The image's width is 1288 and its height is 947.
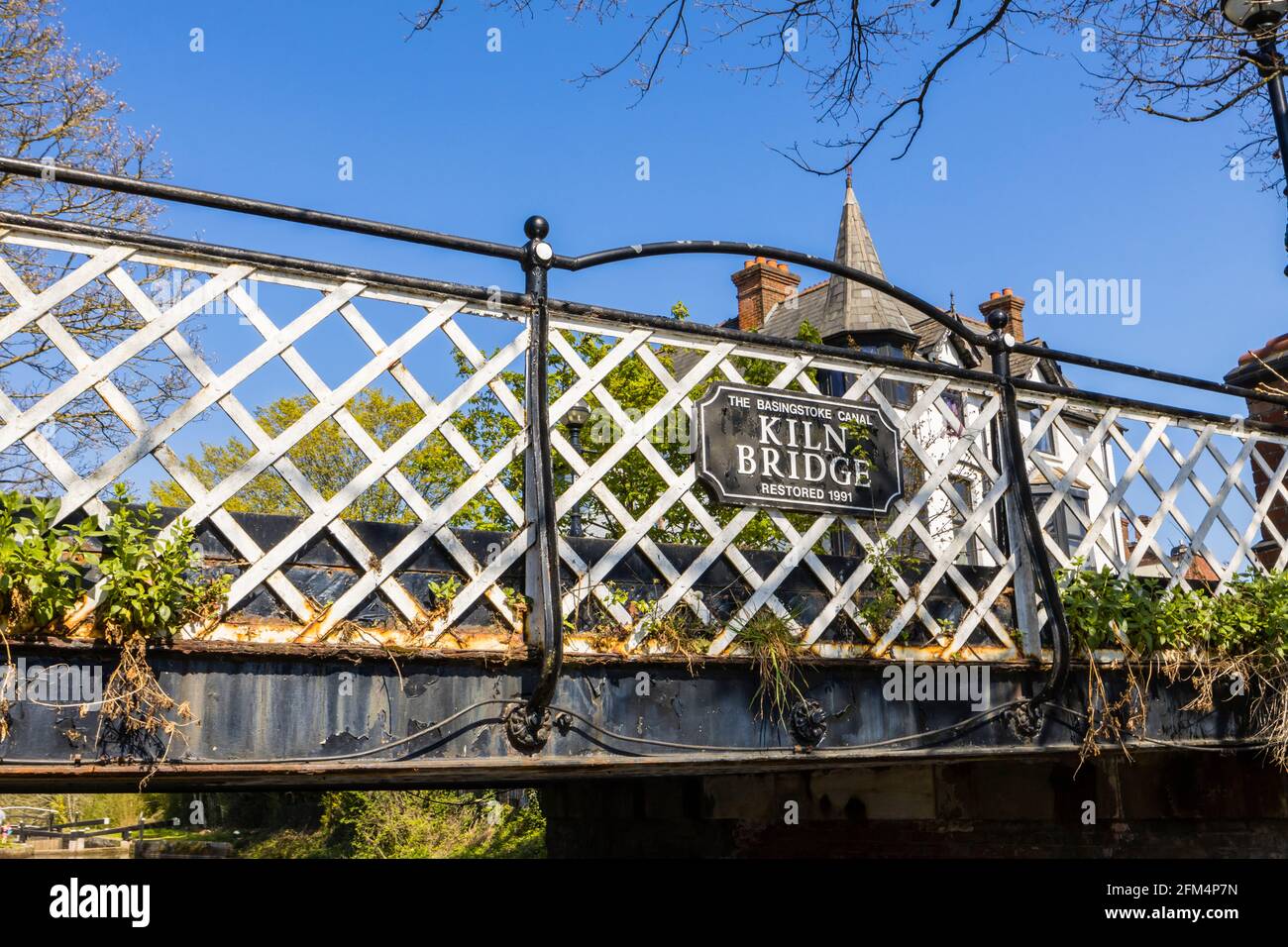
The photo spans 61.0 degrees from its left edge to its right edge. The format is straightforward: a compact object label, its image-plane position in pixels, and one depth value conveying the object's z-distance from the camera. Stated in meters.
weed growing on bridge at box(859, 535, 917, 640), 5.50
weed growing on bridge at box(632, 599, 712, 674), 4.86
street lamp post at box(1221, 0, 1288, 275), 6.62
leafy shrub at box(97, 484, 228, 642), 3.68
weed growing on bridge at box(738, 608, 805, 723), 5.05
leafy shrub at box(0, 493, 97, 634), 3.48
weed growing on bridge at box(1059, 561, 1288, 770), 6.19
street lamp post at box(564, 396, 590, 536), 9.35
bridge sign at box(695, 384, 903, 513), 5.21
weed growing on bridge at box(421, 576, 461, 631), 4.41
